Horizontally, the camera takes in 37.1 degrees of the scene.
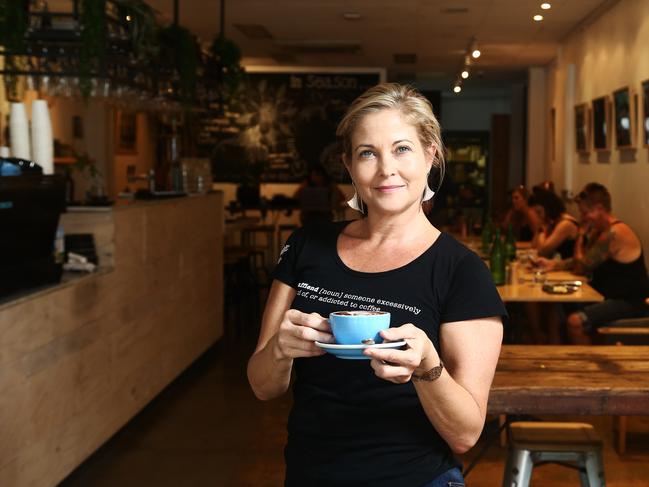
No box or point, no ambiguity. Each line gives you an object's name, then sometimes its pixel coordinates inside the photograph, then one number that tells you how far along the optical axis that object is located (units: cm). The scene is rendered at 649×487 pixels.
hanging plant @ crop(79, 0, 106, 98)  517
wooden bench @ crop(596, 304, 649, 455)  515
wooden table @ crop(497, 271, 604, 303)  544
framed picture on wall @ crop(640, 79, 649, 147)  756
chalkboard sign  1500
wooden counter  388
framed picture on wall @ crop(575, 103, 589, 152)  1078
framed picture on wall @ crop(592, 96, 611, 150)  943
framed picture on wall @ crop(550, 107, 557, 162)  1329
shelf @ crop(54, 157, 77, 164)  988
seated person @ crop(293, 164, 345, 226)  1273
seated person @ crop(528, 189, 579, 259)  781
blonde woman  185
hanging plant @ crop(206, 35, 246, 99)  819
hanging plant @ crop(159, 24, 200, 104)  689
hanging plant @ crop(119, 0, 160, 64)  570
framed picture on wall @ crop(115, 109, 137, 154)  1266
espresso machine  382
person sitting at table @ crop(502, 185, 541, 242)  970
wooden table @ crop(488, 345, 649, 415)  289
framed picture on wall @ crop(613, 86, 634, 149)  830
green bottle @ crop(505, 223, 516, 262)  702
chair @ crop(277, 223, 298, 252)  1353
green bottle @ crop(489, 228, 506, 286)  587
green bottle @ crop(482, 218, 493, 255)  762
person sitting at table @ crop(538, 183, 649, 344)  647
